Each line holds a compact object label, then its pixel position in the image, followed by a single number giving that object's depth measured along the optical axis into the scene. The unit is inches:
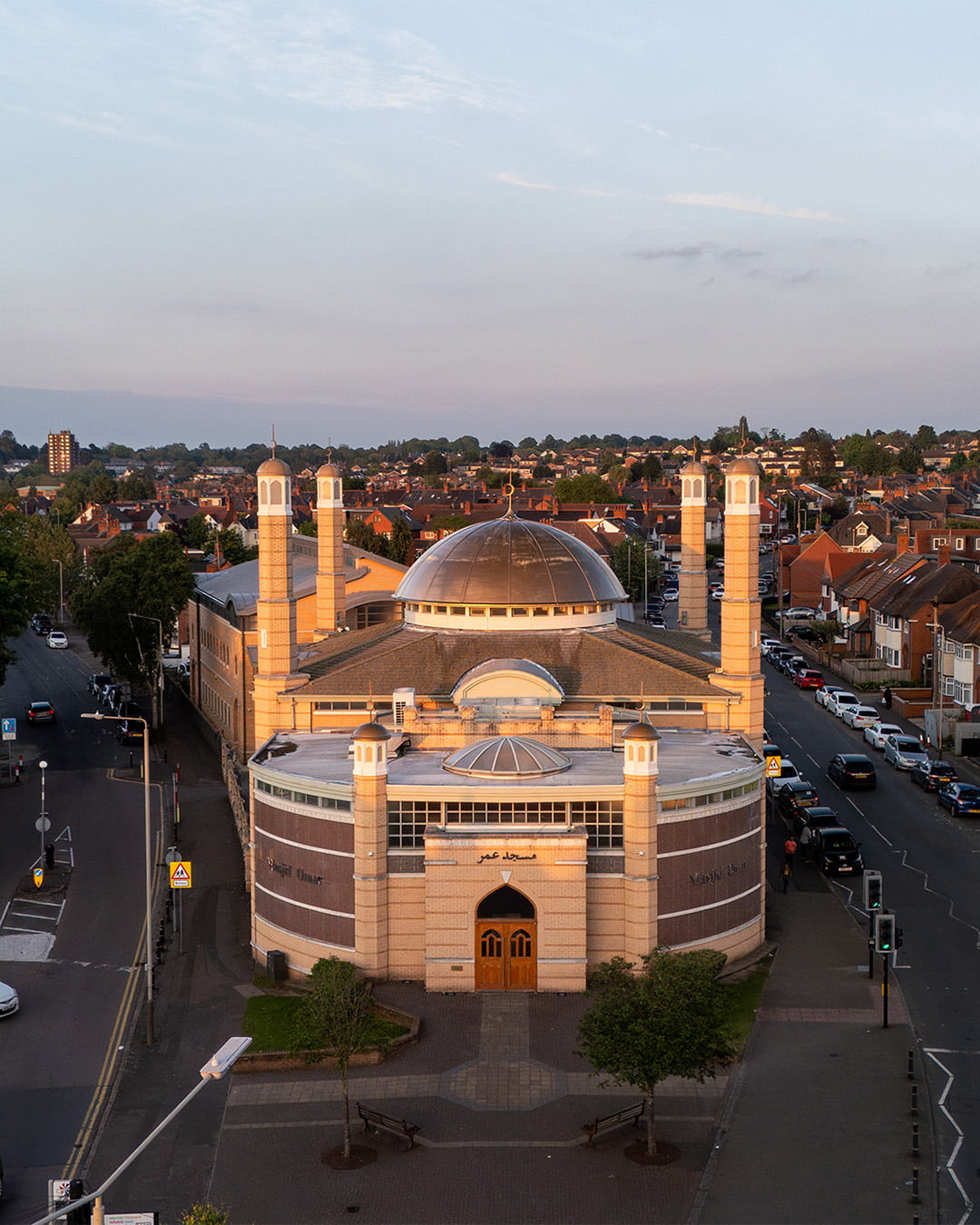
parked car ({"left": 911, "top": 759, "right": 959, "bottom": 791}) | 2593.5
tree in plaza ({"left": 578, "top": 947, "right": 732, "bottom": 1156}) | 1216.2
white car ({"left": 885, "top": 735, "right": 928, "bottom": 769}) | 2795.3
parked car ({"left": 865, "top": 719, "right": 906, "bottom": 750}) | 2990.7
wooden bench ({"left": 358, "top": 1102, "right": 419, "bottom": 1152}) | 1256.2
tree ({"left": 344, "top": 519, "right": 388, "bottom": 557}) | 5142.7
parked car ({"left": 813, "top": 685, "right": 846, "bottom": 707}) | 3476.9
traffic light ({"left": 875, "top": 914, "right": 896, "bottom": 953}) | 1432.1
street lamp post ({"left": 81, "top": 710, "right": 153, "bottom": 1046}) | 1501.0
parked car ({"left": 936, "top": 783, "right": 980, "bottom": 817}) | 2427.4
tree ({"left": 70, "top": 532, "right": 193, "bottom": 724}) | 3363.7
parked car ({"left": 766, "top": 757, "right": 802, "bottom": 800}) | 2563.5
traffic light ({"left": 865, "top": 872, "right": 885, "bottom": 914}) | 1561.3
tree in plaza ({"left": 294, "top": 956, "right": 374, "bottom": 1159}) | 1280.8
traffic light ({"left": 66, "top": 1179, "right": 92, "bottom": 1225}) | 1020.5
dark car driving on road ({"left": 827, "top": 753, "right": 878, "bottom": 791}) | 2640.3
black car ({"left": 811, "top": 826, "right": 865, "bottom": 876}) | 2094.0
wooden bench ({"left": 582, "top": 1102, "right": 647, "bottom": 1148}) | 1259.8
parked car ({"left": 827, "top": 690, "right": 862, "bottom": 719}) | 3390.7
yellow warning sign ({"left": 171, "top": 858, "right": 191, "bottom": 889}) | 1779.0
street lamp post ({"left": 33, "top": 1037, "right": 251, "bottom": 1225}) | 867.7
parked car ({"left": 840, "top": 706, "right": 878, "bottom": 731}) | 3218.5
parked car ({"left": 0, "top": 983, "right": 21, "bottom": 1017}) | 1556.3
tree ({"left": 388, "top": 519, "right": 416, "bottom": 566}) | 5408.5
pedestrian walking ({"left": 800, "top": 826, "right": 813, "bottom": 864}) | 2216.5
